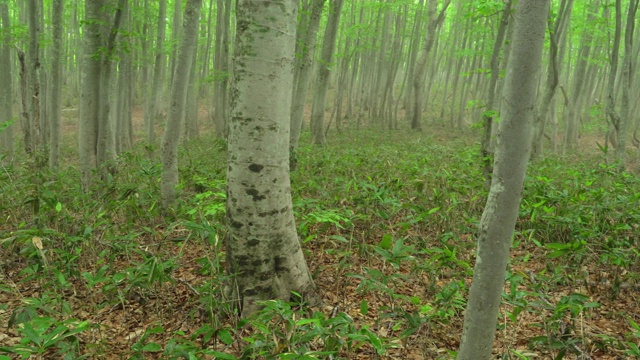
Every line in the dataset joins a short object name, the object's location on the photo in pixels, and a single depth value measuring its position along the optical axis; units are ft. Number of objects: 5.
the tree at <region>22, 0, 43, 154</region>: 27.37
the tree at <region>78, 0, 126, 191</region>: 19.48
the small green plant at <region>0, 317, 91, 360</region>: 6.60
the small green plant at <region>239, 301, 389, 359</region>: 7.27
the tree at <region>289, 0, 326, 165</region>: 26.94
